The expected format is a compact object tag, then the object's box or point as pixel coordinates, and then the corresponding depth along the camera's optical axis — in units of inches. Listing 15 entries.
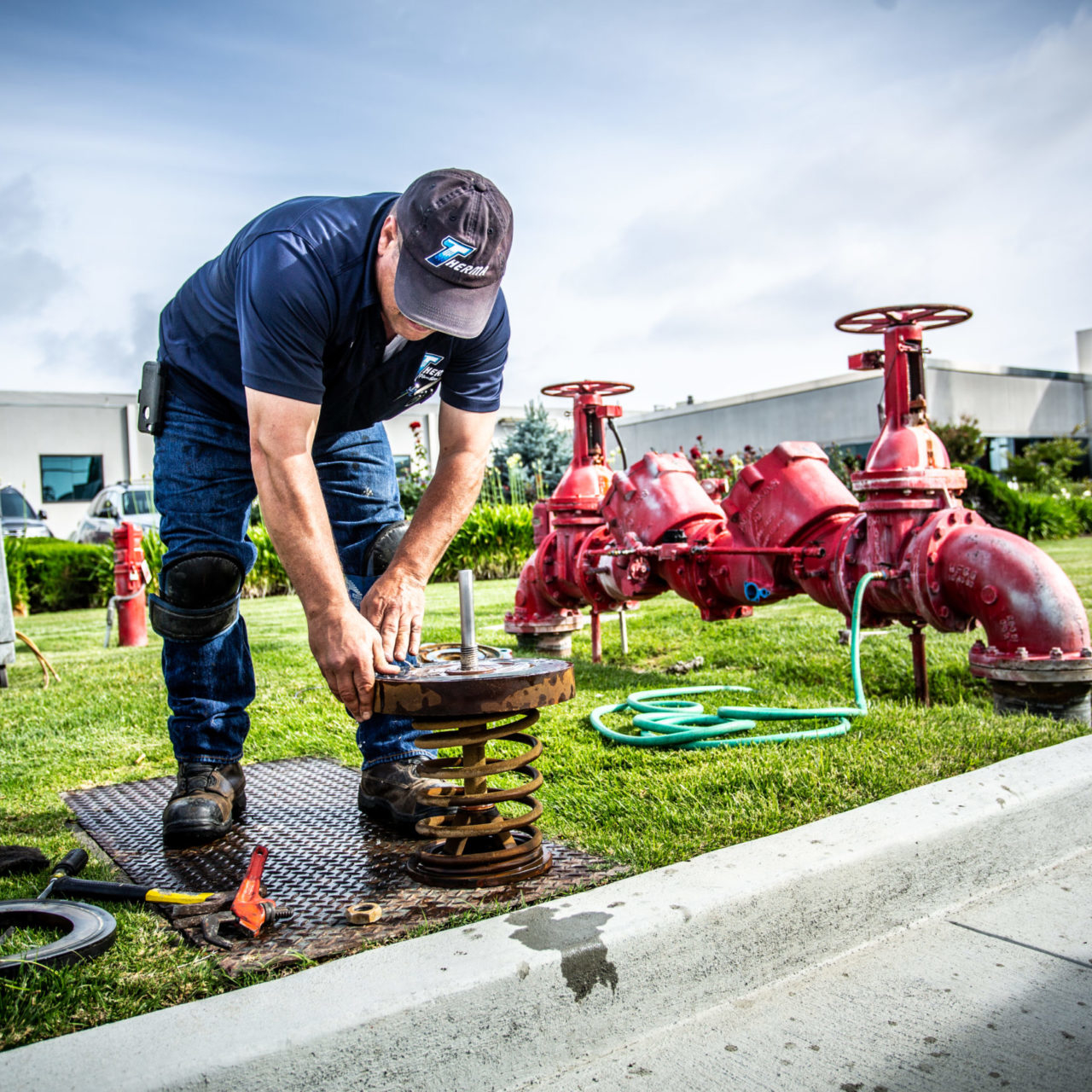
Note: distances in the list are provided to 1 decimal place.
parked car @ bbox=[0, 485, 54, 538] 639.8
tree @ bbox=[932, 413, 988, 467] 782.5
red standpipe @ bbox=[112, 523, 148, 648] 301.3
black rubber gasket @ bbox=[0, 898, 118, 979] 66.4
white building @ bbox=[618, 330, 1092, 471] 978.7
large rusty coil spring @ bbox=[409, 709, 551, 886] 82.0
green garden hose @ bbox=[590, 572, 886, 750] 125.7
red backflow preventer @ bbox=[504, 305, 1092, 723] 134.2
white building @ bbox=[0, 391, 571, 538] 1037.8
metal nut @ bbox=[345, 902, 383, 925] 74.8
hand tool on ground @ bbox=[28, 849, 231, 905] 79.9
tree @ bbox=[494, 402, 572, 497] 782.5
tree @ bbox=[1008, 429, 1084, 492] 782.5
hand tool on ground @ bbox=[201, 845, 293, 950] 73.1
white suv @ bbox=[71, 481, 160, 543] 597.3
